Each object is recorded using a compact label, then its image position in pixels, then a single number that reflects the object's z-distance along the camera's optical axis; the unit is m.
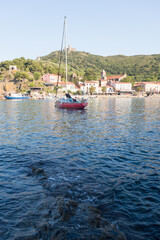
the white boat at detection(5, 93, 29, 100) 112.81
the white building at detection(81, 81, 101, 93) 149.32
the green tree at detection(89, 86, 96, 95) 140.38
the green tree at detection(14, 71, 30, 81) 133.88
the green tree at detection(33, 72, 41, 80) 142.00
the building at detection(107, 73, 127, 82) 178.27
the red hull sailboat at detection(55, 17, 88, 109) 47.18
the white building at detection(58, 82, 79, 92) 130.75
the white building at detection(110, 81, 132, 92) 161.88
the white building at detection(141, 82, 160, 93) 164.50
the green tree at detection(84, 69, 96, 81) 163.00
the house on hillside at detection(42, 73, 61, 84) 142.24
